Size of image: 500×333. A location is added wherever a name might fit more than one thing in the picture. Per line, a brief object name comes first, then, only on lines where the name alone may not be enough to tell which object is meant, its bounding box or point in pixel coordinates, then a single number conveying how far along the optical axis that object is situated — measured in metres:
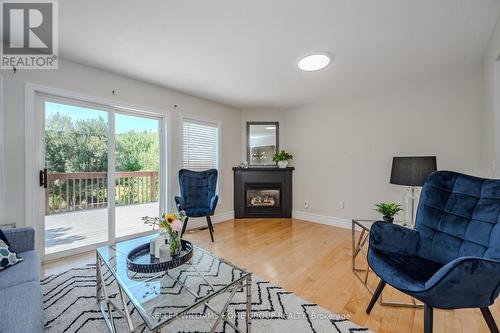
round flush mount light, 2.37
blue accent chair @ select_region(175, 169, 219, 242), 3.26
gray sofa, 0.97
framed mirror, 4.53
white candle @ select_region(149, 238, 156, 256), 1.60
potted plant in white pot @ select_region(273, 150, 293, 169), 4.32
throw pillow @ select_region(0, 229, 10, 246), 1.60
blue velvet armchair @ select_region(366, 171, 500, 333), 1.09
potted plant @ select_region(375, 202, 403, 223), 1.97
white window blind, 3.70
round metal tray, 1.42
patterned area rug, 1.43
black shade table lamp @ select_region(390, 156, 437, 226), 2.14
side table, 1.68
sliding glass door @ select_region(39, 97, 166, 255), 2.48
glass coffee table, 1.08
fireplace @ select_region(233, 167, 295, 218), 4.35
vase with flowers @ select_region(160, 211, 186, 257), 1.55
